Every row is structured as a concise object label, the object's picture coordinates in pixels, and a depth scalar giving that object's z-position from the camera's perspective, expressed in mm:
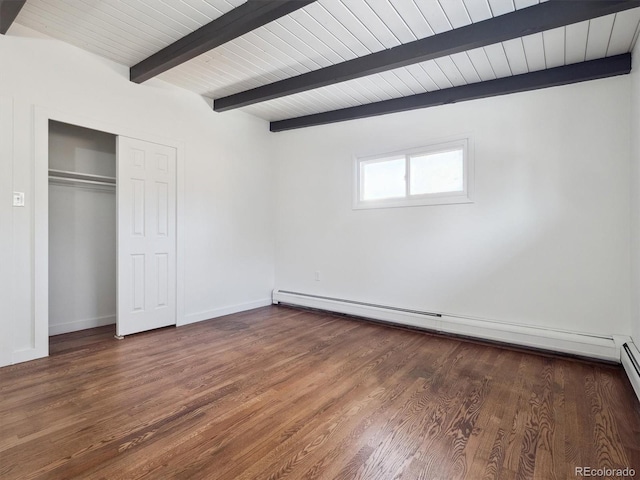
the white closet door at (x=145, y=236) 3201
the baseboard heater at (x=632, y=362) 2084
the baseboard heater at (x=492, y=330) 2668
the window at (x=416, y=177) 3426
